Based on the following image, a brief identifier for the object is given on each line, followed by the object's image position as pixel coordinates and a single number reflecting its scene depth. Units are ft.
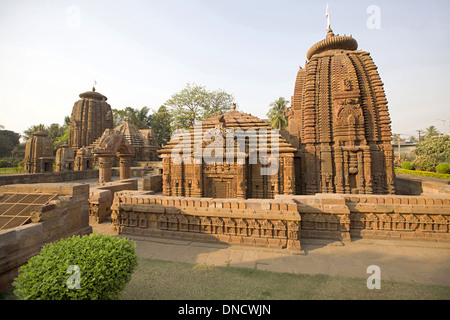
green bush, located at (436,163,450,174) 60.08
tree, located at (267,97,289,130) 116.67
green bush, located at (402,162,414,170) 76.11
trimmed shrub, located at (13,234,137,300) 9.23
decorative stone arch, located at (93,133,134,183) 47.16
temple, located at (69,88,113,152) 124.36
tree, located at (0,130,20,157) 145.18
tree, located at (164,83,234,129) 94.53
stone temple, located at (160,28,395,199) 35.65
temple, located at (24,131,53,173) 69.41
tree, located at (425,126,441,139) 167.89
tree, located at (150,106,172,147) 153.07
